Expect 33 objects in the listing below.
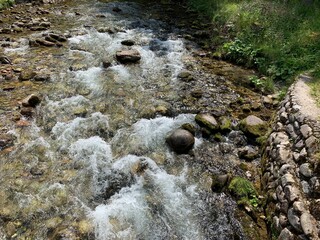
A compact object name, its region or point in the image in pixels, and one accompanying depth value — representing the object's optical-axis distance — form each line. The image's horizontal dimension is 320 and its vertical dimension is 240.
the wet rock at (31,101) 7.27
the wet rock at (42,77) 8.44
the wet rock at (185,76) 8.87
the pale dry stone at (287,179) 4.70
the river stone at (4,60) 9.20
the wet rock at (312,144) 4.71
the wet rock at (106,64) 9.33
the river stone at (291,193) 4.42
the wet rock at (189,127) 6.73
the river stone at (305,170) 4.52
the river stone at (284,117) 6.11
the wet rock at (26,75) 8.43
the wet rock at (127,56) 9.68
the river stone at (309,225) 3.85
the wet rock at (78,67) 9.08
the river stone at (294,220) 4.07
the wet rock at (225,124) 6.93
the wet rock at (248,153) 6.24
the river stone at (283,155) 5.16
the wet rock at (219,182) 5.46
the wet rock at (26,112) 7.02
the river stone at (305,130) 5.05
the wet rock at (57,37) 11.04
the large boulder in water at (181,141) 6.25
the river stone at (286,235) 4.16
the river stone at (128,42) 10.93
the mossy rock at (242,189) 5.33
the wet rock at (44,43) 10.58
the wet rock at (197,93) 8.13
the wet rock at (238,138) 6.64
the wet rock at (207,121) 6.91
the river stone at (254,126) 6.75
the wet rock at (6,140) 6.12
